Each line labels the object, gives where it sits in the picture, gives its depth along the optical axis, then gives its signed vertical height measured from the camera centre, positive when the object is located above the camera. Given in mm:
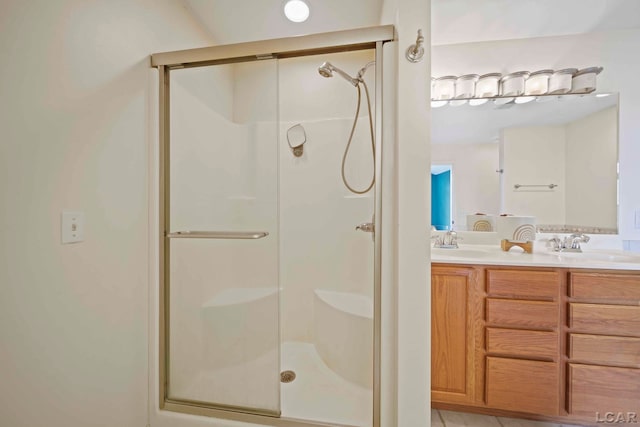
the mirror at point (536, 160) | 1899 +396
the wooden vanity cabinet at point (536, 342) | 1394 -724
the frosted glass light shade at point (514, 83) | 1926 +958
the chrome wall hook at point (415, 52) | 1101 +690
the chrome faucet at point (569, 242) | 1838 -217
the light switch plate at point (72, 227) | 971 -60
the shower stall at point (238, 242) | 1300 -167
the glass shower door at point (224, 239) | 1351 -150
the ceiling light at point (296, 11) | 1680 +1312
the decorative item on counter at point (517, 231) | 1864 -142
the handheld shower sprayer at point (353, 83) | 1477 +797
